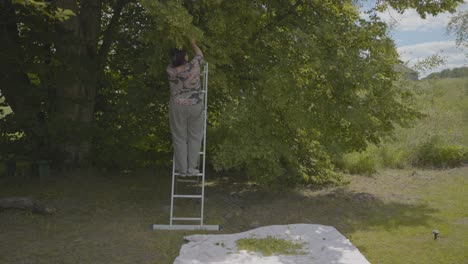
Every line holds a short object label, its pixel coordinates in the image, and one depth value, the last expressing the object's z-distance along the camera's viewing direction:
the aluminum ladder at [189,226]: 6.47
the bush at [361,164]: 11.27
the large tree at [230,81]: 7.68
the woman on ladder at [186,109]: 6.54
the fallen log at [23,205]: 7.00
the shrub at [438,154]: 11.84
